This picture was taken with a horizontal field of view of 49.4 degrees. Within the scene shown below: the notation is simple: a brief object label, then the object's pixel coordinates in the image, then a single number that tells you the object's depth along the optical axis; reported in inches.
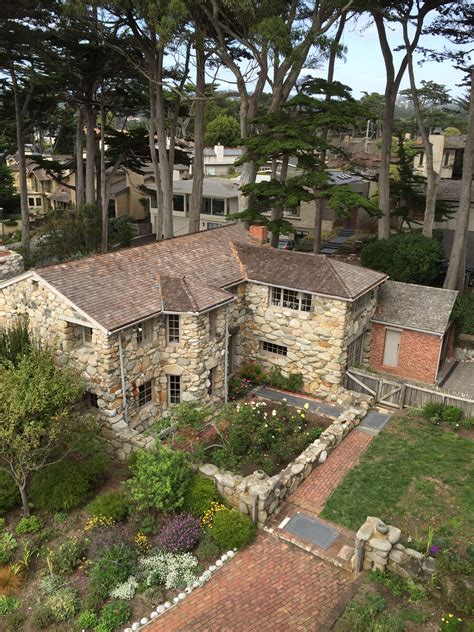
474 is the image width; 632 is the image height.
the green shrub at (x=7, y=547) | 545.3
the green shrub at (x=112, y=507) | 594.5
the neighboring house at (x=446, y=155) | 1859.0
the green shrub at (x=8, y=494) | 619.8
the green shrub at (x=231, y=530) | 551.8
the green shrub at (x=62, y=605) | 479.2
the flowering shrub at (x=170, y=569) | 510.6
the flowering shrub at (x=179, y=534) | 543.8
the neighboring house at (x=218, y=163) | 2647.6
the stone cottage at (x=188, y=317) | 725.9
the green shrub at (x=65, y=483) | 615.8
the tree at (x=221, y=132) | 3100.4
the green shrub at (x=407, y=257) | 1162.0
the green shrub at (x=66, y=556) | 534.3
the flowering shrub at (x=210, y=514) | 579.5
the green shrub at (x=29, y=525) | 590.2
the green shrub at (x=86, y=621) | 467.8
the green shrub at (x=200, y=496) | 593.0
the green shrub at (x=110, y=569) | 503.8
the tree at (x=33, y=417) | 564.1
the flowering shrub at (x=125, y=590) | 498.1
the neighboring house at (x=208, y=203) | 1834.4
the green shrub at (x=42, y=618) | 471.8
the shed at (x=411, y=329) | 919.0
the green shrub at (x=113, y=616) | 463.5
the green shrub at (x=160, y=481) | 574.9
